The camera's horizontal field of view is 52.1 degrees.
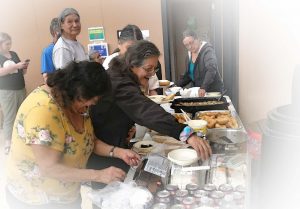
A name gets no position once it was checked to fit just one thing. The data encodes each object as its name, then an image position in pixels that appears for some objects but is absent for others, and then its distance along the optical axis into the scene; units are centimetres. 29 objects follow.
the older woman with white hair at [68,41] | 277
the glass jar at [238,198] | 112
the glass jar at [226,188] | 118
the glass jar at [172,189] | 121
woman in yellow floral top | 125
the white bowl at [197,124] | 179
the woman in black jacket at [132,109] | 157
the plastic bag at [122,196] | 121
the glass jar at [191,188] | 120
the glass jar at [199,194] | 116
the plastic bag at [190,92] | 288
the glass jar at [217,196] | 114
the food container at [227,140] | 164
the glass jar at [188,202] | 113
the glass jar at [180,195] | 117
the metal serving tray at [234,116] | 194
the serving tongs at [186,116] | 207
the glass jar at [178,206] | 113
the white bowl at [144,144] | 174
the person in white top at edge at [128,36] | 243
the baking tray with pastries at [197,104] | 232
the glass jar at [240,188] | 118
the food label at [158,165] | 145
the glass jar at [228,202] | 111
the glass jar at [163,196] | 117
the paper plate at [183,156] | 151
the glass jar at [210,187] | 119
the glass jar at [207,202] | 114
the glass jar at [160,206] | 114
